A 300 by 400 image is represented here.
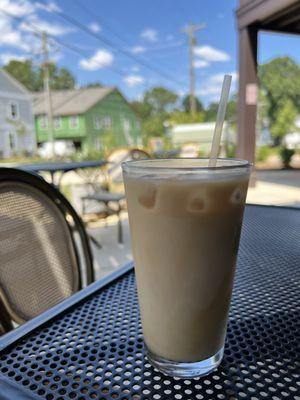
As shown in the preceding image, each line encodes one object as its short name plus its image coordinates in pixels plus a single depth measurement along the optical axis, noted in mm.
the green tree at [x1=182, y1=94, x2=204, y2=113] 49606
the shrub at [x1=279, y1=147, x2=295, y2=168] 10219
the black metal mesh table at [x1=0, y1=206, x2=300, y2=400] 423
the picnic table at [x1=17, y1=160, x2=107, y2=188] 3053
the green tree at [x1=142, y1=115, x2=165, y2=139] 35500
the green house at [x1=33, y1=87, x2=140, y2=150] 27875
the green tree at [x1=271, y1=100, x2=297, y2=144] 14828
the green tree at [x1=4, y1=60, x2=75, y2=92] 41812
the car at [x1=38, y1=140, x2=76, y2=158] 24531
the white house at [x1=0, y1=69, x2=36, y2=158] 24875
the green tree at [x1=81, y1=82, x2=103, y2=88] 47062
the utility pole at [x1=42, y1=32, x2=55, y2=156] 16398
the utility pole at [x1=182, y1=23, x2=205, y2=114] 19516
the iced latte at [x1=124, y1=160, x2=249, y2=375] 423
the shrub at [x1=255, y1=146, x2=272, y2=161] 12594
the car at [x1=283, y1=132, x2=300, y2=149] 20781
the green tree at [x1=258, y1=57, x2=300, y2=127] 21458
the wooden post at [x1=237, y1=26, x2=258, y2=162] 5867
